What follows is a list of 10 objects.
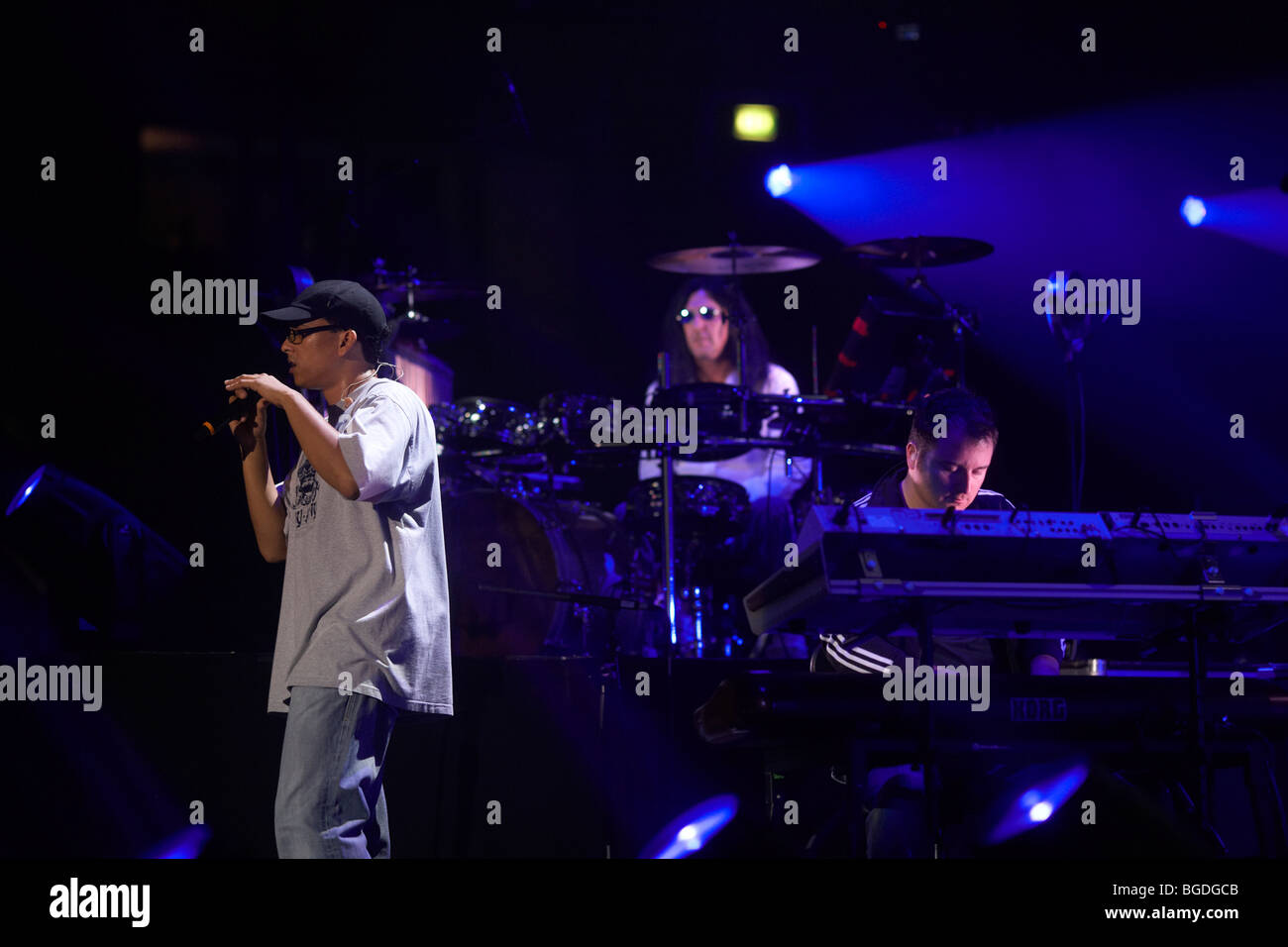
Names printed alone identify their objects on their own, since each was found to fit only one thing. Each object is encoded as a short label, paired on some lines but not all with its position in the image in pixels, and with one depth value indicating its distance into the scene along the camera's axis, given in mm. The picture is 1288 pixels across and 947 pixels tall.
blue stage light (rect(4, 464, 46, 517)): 4965
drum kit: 6129
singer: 3057
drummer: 7164
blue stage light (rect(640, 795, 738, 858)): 4492
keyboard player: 4047
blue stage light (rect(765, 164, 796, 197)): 8055
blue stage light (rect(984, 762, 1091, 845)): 3504
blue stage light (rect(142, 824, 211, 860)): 4395
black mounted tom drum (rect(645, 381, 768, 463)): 6176
